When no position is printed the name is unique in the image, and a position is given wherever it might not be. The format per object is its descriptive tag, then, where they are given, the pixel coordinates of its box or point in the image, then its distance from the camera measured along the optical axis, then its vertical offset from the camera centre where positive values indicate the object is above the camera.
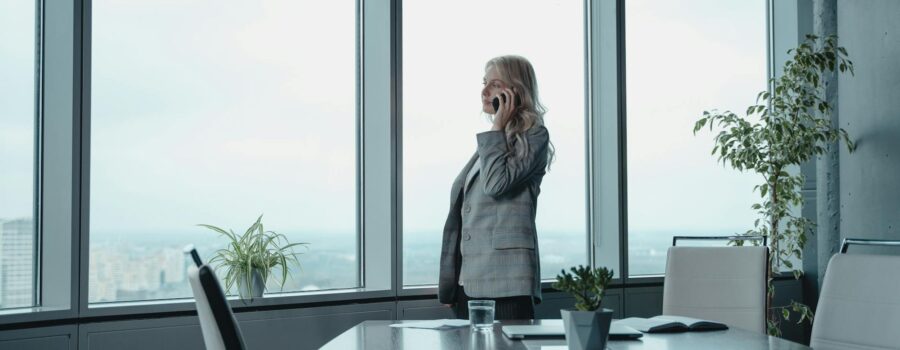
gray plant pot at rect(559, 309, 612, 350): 1.78 -0.28
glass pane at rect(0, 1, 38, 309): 3.19 +0.16
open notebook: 2.33 -0.38
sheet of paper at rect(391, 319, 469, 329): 2.39 -0.37
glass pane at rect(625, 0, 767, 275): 5.00 +0.50
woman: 3.10 -0.06
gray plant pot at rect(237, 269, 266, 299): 3.63 -0.39
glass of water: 2.30 -0.33
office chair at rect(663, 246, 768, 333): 3.08 -0.35
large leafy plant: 4.52 +0.27
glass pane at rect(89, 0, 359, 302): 3.47 +0.26
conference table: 2.03 -0.37
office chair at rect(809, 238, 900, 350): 2.33 -0.32
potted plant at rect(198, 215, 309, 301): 3.64 -0.28
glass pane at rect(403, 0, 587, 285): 4.28 +0.45
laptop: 2.17 -0.36
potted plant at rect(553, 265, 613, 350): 1.78 -0.25
